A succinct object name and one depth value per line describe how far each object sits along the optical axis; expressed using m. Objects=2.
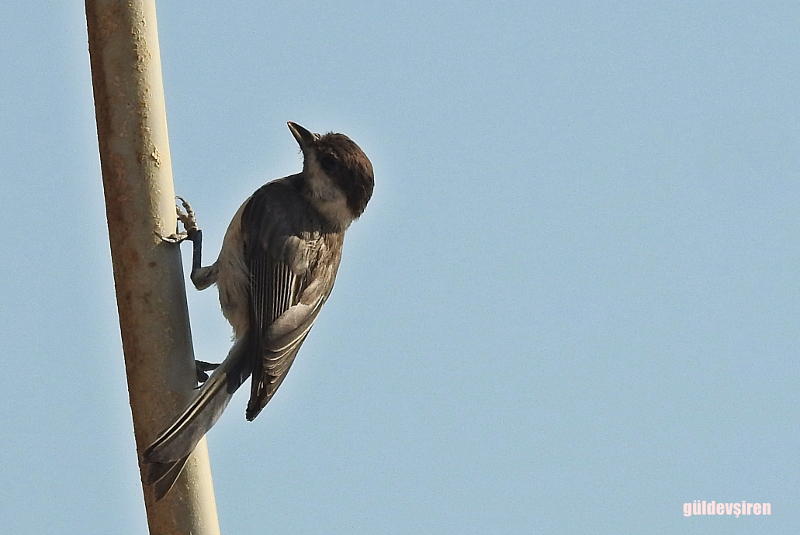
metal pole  5.82
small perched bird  6.09
